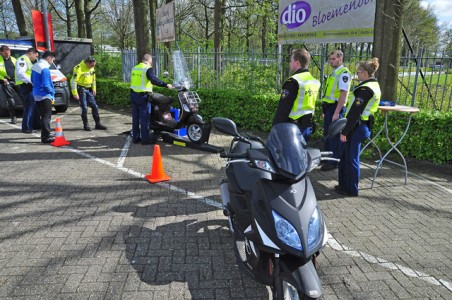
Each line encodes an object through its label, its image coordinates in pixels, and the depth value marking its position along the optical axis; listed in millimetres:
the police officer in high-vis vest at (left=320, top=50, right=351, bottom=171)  5977
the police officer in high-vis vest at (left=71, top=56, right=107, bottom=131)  8906
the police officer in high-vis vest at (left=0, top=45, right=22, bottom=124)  9648
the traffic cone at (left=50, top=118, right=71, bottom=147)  7789
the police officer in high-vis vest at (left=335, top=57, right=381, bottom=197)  4664
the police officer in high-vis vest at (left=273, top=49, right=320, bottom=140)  4805
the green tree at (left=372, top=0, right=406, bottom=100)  7000
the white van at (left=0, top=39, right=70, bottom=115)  10727
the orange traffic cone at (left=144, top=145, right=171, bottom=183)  5500
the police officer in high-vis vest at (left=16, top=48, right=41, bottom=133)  8758
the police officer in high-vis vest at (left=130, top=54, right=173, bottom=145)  7469
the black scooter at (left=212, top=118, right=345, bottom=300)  2299
